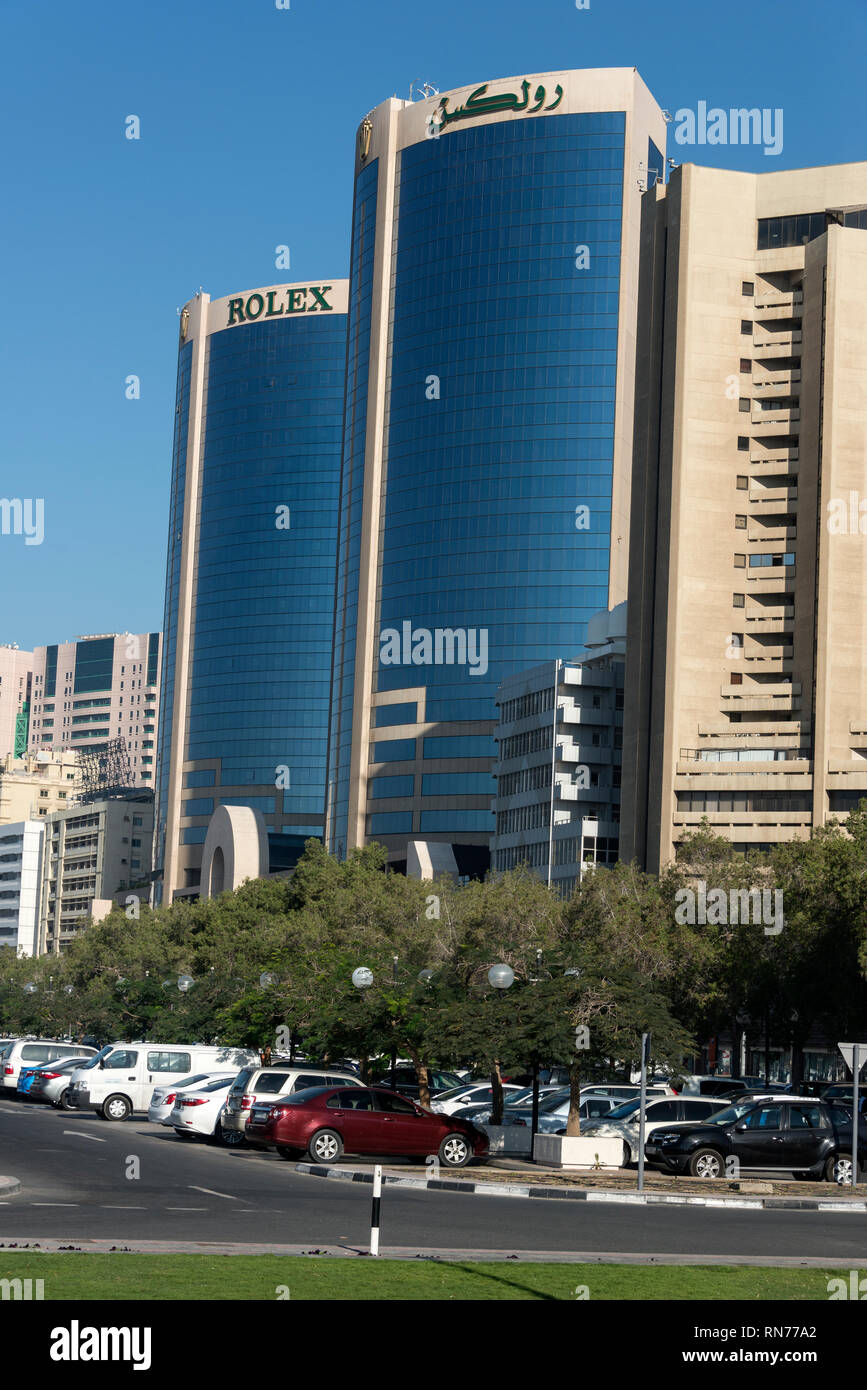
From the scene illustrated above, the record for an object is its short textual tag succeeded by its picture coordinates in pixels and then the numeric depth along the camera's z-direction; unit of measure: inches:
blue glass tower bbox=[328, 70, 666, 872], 5826.8
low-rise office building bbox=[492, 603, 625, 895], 4311.0
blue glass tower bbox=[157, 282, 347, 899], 7706.7
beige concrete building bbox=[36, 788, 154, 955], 6151.6
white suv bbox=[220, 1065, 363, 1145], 1425.9
